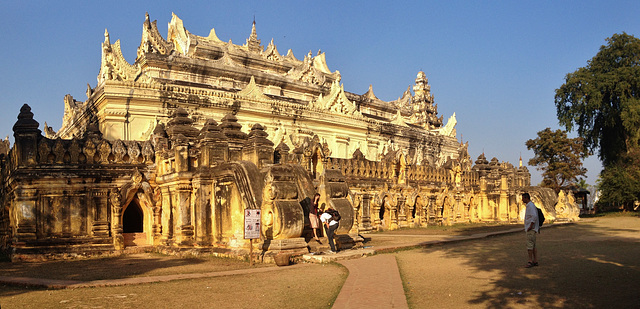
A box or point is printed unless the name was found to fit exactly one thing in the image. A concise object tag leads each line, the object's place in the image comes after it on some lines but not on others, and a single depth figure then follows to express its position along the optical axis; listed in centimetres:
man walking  1118
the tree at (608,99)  4022
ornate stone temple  1501
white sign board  1252
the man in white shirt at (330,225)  1346
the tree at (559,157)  4903
